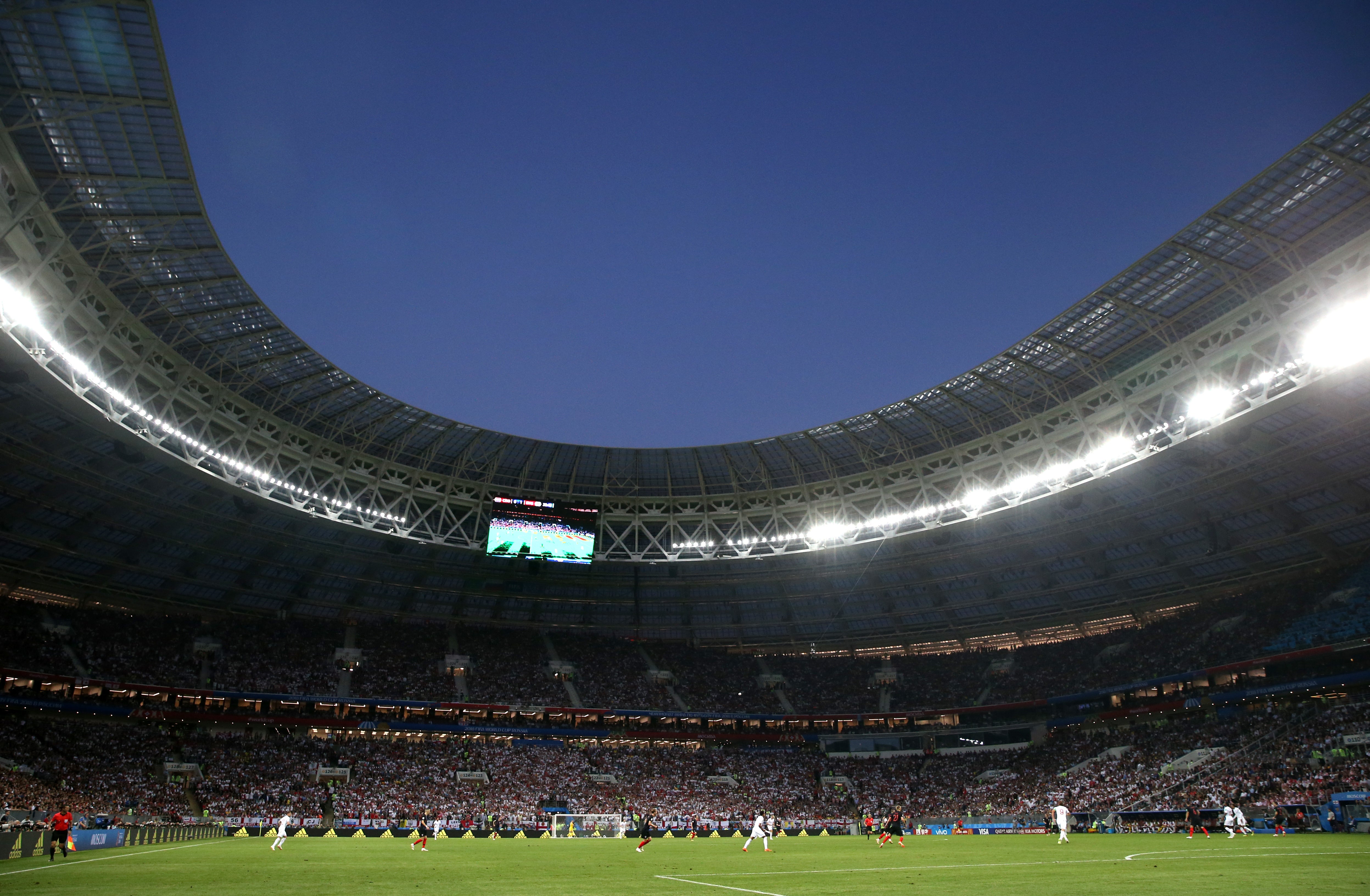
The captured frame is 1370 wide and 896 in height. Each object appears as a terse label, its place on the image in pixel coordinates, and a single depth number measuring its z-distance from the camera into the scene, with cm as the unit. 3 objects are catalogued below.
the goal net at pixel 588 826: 4606
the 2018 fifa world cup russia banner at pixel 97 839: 2638
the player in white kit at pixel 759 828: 2558
